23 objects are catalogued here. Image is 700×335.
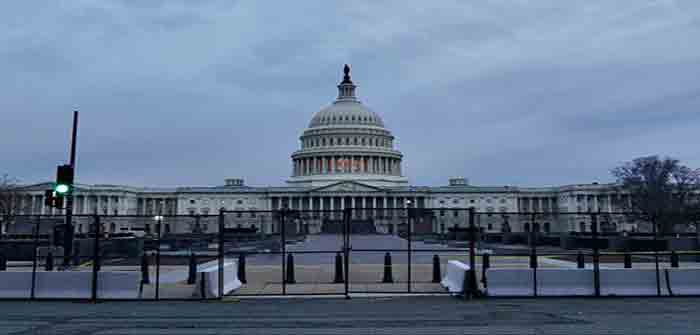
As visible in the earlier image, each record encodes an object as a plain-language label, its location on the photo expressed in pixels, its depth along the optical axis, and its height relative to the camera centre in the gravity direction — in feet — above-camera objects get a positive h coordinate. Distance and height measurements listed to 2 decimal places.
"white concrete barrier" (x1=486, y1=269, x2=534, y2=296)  63.82 -4.97
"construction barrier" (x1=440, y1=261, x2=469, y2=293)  65.87 -4.71
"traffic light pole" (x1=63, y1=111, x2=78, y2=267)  82.30 -0.01
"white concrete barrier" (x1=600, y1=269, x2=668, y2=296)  64.23 -4.75
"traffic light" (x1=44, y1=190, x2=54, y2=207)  88.69 +3.97
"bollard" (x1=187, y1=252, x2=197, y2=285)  75.19 -4.95
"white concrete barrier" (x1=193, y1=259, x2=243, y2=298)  63.41 -5.15
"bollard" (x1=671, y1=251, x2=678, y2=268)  90.57 -3.81
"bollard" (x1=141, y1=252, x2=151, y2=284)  76.89 -4.73
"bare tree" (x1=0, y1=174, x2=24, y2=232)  284.39 +13.54
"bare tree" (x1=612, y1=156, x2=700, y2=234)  272.31 +21.10
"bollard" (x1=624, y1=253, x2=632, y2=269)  85.36 -3.69
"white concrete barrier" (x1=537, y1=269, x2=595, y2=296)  63.93 -4.87
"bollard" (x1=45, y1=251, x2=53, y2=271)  82.73 -4.28
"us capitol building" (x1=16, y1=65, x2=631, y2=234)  554.46 +34.81
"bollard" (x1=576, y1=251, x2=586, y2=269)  78.61 -3.42
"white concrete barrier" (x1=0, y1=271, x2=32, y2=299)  63.16 -5.35
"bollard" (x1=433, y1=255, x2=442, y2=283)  78.84 -4.81
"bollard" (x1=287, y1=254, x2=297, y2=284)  76.92 -4.88
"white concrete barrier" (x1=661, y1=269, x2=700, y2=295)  64.23 -4.70
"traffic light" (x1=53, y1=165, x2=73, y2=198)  84.17 +6.26
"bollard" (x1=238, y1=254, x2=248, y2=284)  77.87 -4.72
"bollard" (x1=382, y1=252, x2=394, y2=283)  77.38 -4.78
